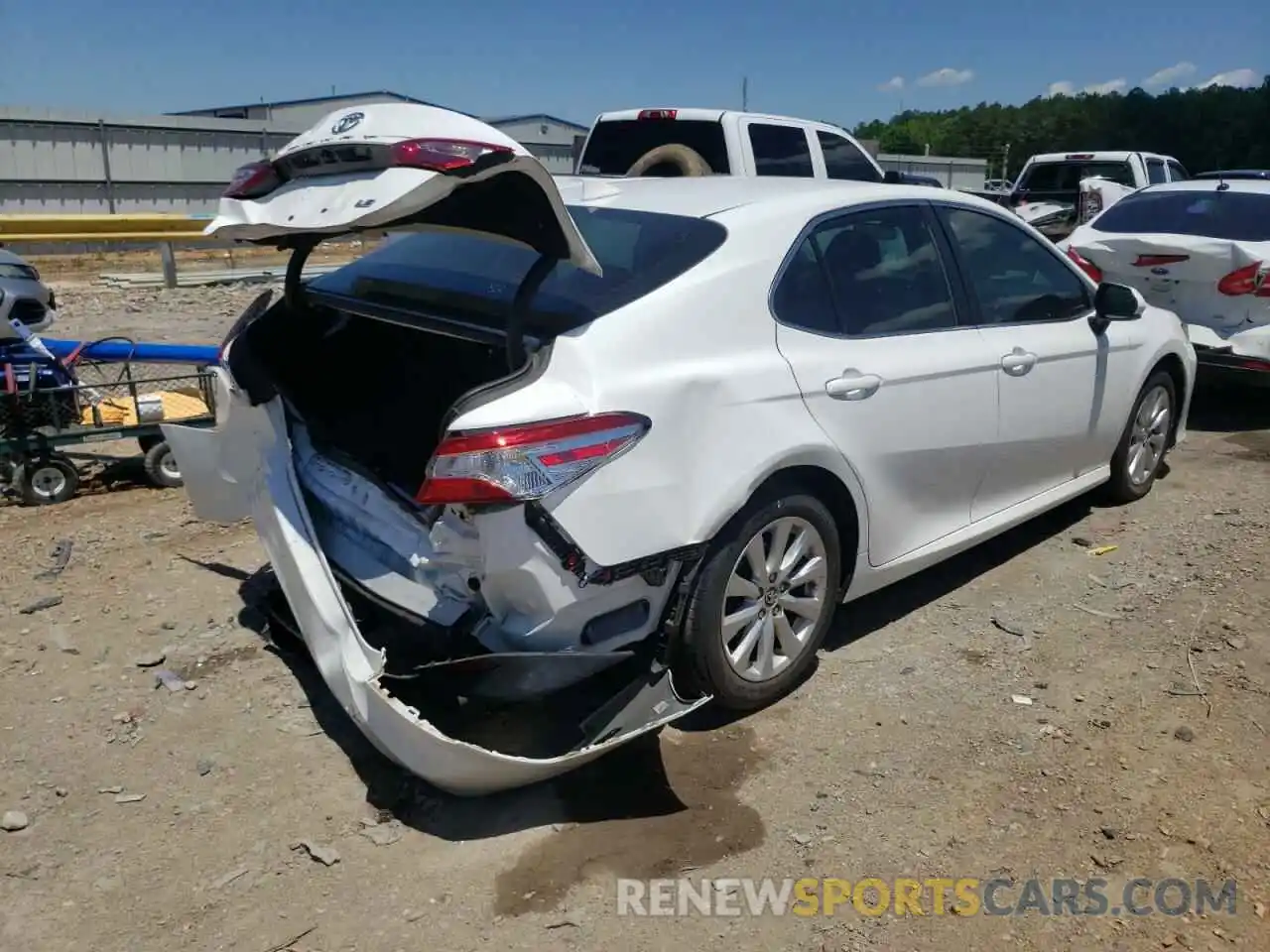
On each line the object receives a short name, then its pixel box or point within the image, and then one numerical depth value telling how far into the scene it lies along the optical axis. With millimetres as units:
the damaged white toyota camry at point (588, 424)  2787
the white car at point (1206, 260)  6797
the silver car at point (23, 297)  5680
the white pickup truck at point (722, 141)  9047
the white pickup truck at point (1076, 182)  14258
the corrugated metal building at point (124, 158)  18703
